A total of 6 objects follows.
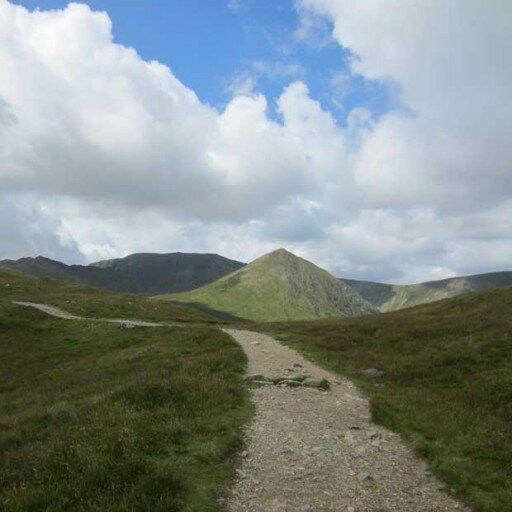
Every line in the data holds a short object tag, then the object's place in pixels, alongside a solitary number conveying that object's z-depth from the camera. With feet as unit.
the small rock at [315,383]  67.10
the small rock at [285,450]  39.93
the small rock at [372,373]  81.05
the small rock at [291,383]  66.80
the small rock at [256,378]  68.14
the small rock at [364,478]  35.19
